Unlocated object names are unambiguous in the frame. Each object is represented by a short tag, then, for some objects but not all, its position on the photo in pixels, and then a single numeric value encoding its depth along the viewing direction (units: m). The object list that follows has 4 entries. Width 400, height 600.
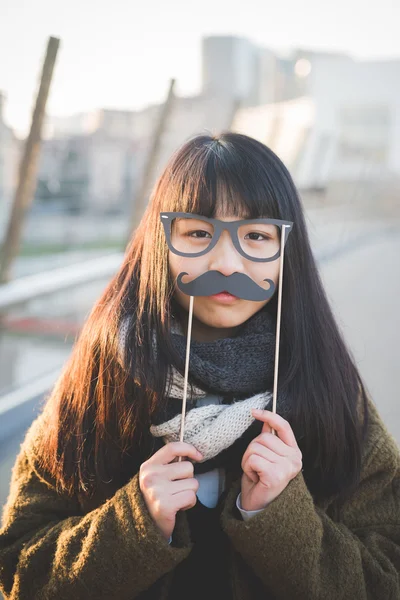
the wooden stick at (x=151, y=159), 4.16
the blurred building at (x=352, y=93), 24.78
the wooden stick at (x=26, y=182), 2.97
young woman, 1.40
